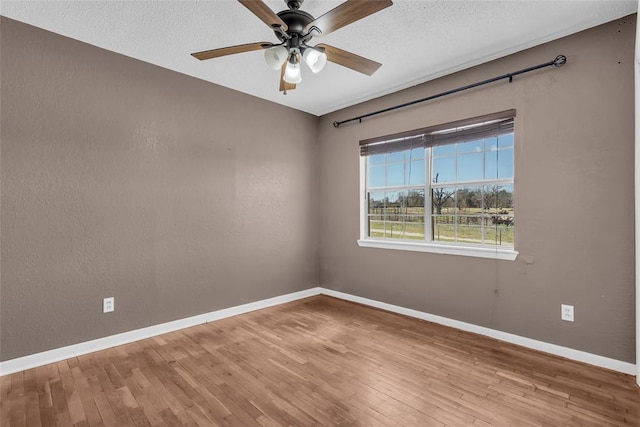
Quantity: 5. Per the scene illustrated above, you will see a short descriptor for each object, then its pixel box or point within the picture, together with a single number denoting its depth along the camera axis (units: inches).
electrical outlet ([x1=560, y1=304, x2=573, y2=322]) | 102.0
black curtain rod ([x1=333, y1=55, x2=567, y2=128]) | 103.7
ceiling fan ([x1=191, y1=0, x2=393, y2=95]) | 66.4
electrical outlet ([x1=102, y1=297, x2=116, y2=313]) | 111.5
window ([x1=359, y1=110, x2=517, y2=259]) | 120.8
